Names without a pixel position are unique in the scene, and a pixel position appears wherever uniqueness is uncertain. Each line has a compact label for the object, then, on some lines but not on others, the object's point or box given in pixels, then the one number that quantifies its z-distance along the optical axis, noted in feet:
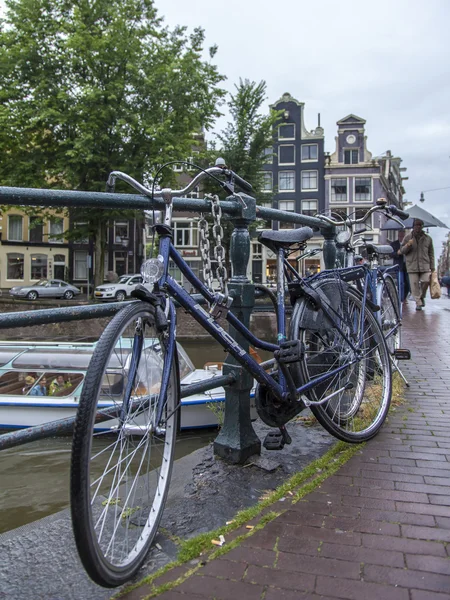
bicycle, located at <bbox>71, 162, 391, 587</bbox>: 5.32
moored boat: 24.67
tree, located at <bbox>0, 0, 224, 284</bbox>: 67.41
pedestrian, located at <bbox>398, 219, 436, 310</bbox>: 39.01
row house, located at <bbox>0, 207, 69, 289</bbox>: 138.21
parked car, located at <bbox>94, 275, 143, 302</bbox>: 96.43
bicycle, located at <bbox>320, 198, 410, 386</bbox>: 13.74
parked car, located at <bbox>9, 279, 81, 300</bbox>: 108.99
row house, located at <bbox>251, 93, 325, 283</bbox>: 148.66
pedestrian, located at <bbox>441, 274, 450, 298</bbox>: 84.30
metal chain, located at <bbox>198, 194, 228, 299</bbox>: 8.25
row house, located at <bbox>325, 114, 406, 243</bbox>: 148.56
